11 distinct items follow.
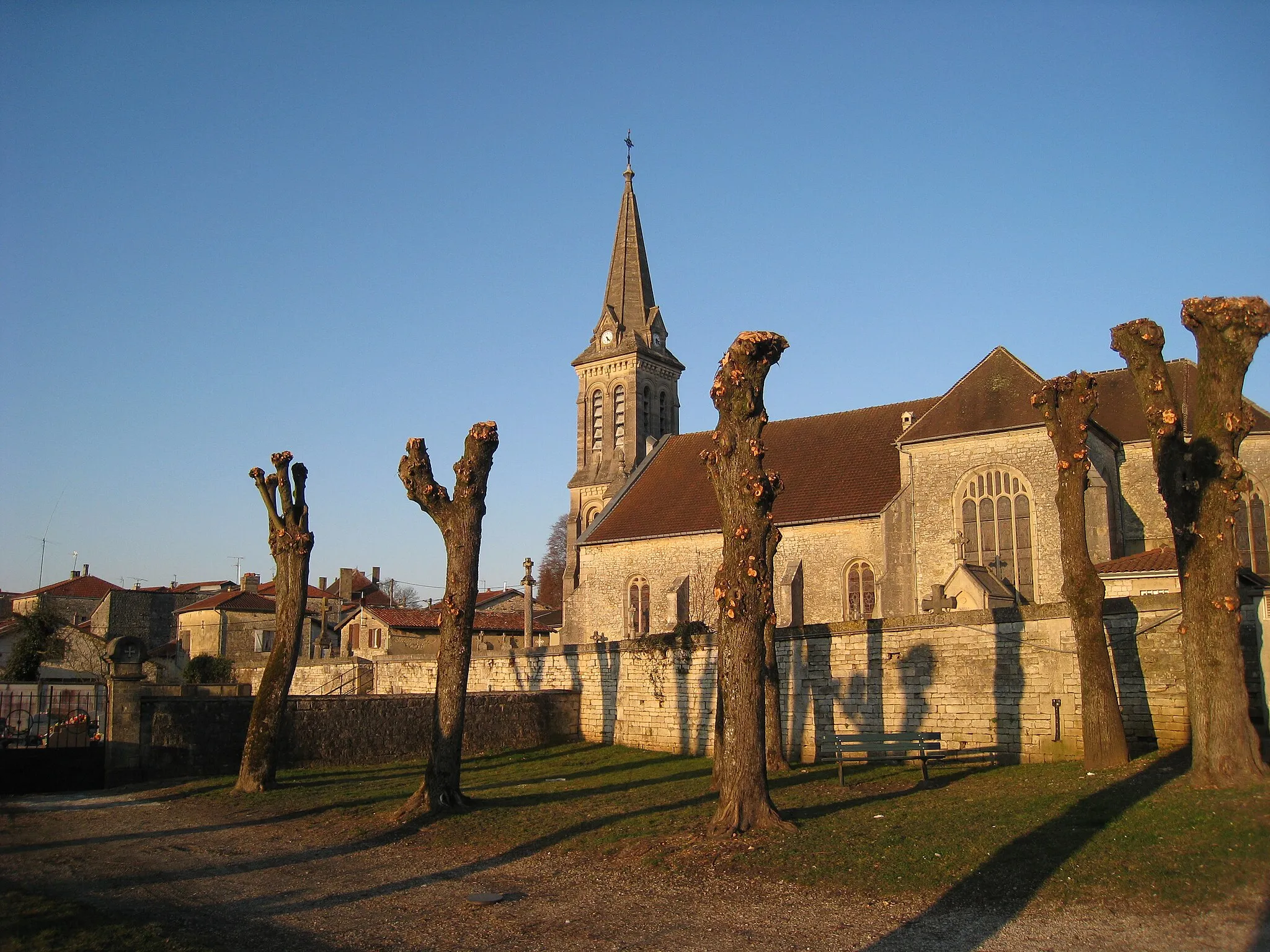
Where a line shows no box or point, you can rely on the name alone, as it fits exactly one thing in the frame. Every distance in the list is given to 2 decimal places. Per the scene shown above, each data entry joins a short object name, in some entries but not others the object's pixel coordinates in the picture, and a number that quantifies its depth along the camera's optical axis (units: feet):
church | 90.12
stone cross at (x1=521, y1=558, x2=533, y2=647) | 117.80
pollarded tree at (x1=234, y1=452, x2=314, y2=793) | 58.29
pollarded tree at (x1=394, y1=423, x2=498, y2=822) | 48.65
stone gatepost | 62.80
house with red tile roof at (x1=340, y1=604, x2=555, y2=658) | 139.33
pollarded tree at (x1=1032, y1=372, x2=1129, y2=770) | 50.55
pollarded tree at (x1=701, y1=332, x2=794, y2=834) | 39.88
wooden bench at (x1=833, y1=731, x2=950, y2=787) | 52.24
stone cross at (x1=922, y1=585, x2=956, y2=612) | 77.82
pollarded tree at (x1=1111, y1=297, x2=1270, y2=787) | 42.32
